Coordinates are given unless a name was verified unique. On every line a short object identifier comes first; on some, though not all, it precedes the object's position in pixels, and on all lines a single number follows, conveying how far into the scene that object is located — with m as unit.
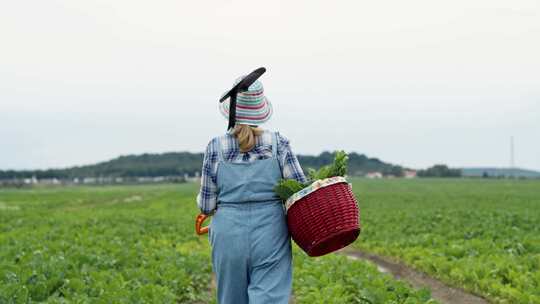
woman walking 3.53
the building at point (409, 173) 137.68
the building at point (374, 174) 139.65
